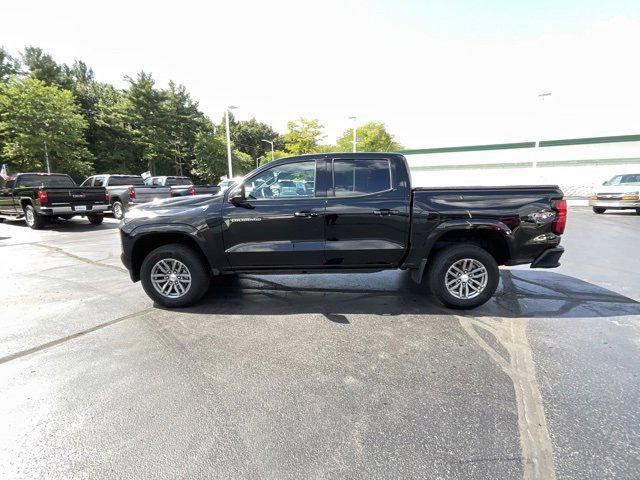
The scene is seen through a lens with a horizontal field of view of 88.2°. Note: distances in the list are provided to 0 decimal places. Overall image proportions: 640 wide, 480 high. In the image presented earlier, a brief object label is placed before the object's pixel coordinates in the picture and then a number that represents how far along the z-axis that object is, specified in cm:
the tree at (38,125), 2456
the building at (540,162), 2480
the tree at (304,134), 4109
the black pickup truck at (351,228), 411
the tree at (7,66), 3589
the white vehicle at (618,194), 1355
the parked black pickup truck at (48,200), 1084
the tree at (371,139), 4091
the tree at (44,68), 3581
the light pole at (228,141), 2546
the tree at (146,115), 3659
